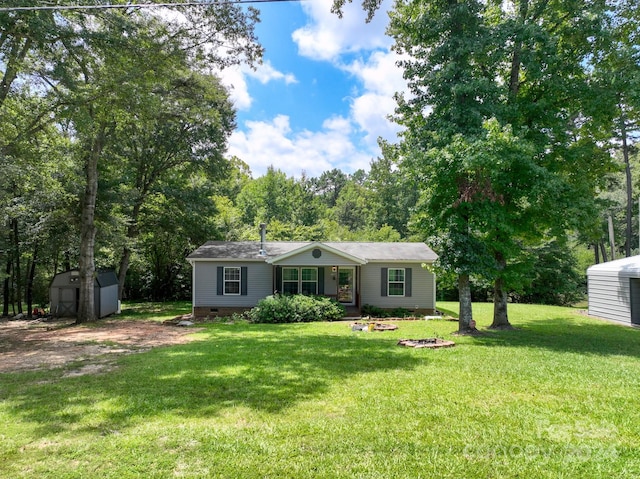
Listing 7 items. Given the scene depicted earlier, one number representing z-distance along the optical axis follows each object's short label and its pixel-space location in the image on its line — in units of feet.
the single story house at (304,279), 53.83
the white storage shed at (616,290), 43.80
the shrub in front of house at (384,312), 52.95
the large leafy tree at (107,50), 31.22
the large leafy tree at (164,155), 59.06
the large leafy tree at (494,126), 33.53
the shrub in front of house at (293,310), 47.87
